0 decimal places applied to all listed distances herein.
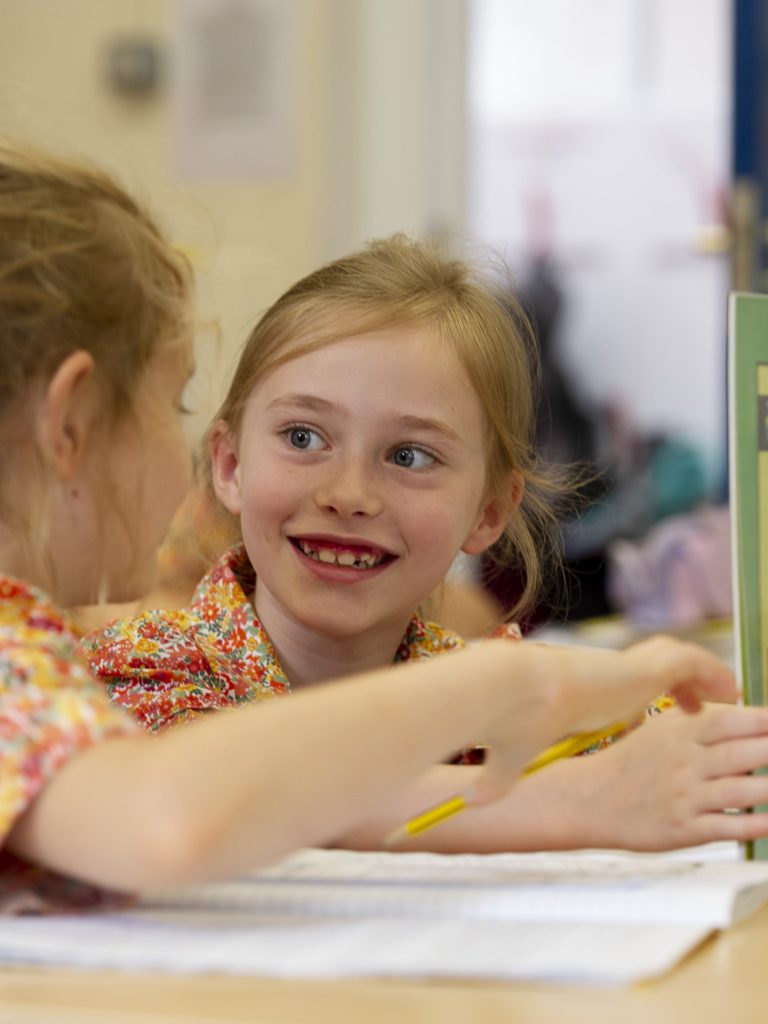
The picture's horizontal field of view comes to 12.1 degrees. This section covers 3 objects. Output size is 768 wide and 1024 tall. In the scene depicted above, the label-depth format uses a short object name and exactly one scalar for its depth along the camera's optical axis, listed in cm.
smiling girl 180
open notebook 144
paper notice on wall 419
